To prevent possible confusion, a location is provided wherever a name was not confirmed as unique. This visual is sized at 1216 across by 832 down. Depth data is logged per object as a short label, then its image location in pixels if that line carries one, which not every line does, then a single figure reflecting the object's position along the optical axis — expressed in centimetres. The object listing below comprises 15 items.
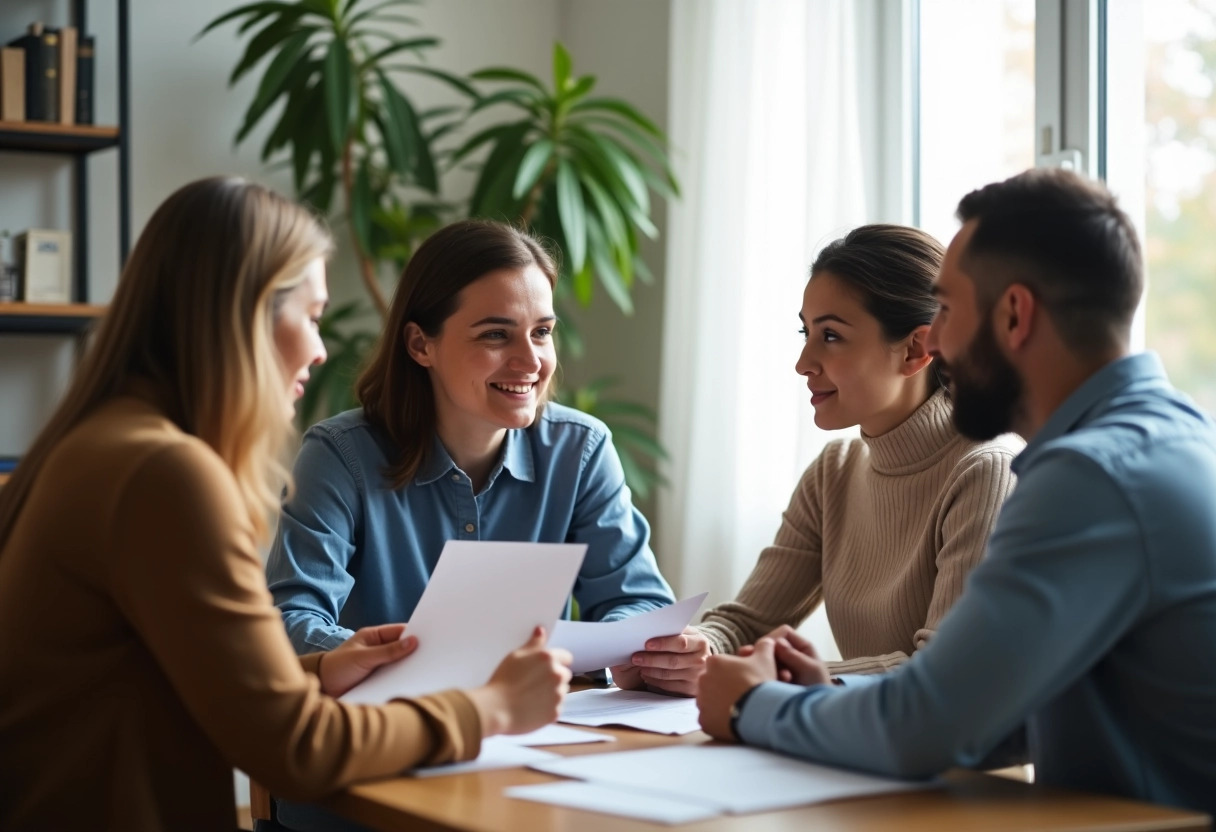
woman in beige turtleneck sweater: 191
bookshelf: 341
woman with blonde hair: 123
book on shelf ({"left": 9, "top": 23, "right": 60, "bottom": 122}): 343
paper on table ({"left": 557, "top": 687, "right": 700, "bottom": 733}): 157
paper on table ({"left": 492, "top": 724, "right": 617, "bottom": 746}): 148
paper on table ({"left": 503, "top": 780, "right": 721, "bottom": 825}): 113
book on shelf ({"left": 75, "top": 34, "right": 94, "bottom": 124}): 349
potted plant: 365
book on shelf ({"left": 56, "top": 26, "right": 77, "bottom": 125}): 346
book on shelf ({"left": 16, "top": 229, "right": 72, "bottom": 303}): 346
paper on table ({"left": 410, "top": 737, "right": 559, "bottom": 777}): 133
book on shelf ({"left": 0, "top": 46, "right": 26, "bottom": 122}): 340
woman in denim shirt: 210
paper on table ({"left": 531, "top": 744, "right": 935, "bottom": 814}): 118
